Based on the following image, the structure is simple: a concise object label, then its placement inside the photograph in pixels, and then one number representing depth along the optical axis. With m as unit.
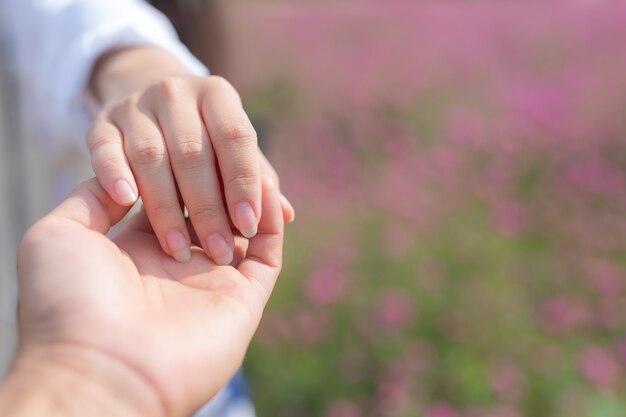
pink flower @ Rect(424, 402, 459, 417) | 1.56
